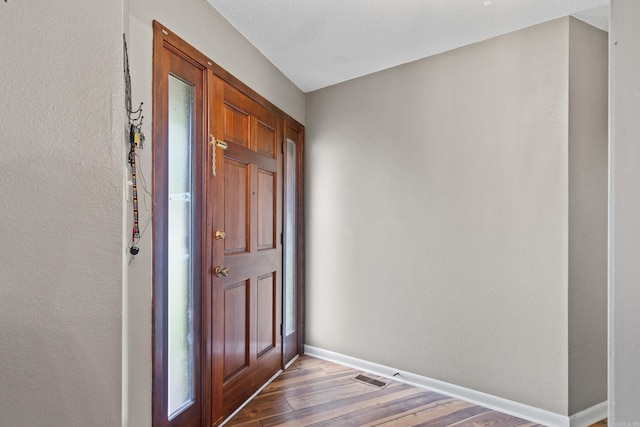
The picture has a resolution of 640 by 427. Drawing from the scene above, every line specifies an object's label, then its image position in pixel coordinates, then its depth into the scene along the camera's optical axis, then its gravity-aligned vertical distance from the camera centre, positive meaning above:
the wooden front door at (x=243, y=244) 1.87 -0.19
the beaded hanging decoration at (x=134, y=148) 1.31 +0.28
